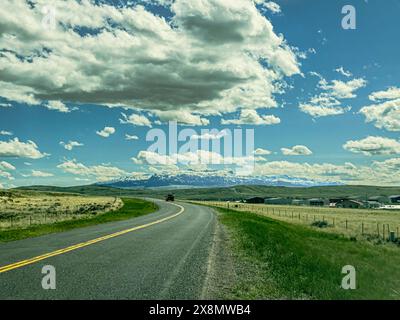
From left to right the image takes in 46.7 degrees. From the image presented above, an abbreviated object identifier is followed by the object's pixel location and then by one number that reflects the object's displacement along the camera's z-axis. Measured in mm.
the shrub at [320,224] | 45719
